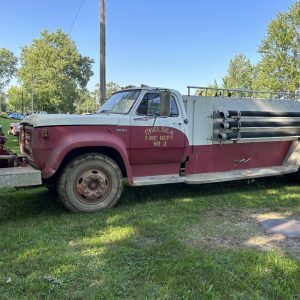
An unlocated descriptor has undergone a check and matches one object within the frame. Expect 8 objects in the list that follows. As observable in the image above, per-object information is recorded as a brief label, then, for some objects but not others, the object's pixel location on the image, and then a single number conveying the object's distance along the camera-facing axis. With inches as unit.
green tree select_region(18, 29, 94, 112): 2069.5
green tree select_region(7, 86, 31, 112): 2546.4
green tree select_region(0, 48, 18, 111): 3465.4
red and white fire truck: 177.6
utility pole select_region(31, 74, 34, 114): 2002.6
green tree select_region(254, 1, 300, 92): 859.0
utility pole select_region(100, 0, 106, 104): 362.9
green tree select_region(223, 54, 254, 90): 1308.1
